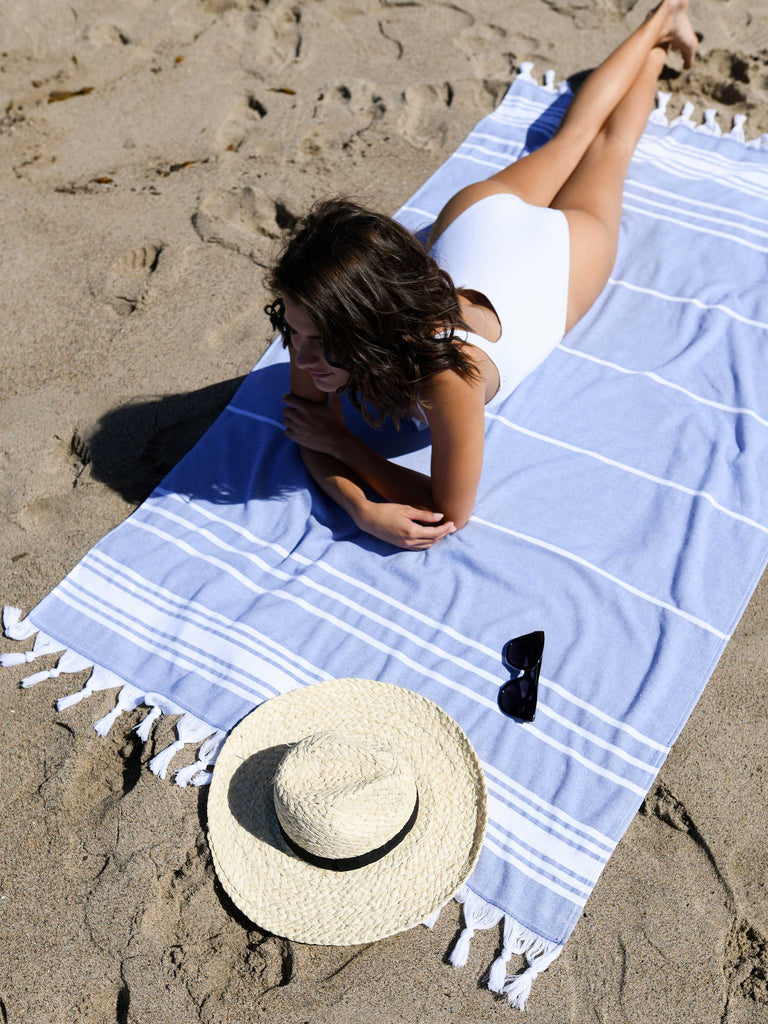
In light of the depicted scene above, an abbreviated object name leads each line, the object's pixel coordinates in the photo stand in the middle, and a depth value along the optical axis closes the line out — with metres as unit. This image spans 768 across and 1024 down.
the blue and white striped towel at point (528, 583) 2.08
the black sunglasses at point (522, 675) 2.18
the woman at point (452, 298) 2.05
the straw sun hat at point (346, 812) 1.69
